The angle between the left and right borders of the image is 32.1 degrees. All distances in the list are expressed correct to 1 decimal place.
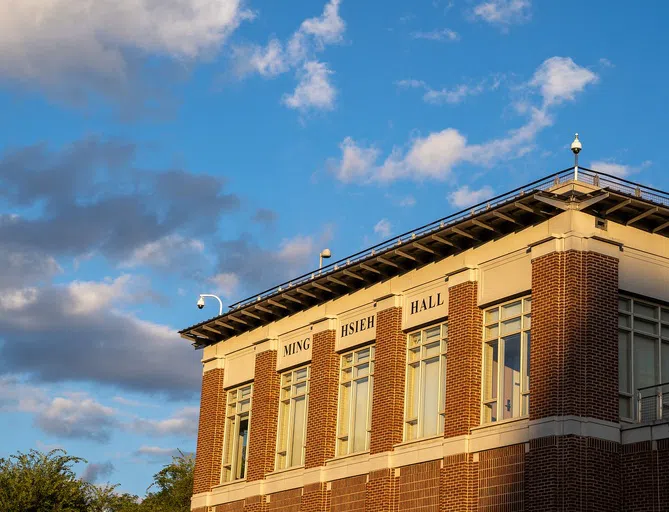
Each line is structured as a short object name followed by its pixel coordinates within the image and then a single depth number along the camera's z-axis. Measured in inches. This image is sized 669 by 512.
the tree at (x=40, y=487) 2351.1
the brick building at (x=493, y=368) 1264.8
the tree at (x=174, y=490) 3188.7
